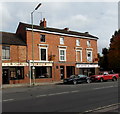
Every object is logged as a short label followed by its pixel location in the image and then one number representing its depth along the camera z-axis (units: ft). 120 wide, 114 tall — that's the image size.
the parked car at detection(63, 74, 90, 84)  91.45
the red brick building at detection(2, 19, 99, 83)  98.12
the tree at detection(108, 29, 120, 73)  162.88
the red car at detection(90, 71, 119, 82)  102.53
